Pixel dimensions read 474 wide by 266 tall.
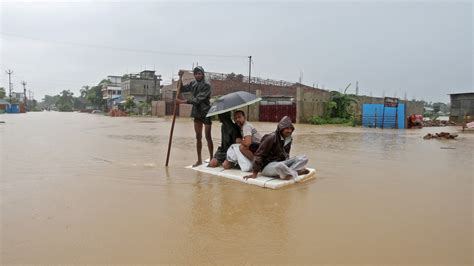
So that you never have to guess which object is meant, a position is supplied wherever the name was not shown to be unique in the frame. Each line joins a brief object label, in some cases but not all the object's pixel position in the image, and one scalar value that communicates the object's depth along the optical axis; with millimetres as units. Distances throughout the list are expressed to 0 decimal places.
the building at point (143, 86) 57281
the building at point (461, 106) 26906
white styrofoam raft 4595
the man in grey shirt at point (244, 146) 5262
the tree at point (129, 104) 49750
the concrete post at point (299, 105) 24453
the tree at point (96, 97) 75231
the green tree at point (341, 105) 25511
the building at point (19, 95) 101125
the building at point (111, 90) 70812
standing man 5934
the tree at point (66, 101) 94300
